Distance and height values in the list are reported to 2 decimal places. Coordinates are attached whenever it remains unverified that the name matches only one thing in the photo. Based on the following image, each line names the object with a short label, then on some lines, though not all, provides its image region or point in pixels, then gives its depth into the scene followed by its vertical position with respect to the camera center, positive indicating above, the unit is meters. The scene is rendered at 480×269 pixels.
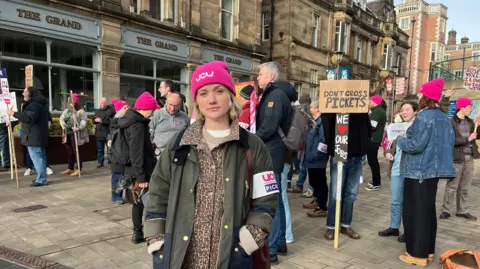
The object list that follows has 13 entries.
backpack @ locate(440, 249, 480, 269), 3.35 -1.52
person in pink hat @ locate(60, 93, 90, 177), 8.41 -0.62
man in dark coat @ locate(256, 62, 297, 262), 3.51 -0.11
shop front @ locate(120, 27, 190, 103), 13.30 +1.97
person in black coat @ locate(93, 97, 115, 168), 9.19 -0.38
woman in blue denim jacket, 3.64 -0.59
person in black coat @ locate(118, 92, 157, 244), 4.23 -0.52
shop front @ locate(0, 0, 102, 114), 10.16 +1.85
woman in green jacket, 1.79 -0.48
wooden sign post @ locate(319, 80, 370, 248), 4.02 +0.08
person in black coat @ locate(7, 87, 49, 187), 6.90 -0.51
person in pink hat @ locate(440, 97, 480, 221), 5.69 -0.76
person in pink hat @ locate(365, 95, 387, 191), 7.69 -0.46
